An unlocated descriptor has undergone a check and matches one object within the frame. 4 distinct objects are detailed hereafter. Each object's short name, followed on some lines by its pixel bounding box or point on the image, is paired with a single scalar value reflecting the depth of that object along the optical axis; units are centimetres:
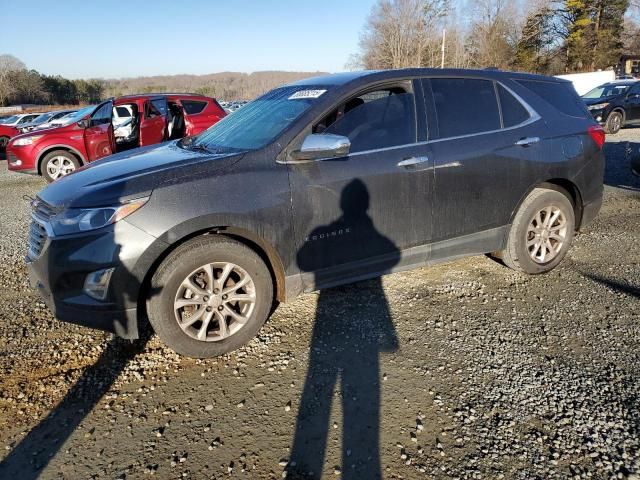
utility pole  4811
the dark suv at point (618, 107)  1510
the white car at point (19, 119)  2062
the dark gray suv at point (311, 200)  275
